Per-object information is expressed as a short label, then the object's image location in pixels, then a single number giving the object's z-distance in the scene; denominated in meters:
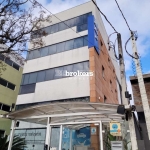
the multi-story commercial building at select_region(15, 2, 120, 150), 13.91
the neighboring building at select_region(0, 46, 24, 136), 16.84
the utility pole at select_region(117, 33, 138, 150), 4.62
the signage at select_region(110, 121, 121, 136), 6.47
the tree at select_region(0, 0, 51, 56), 8.08
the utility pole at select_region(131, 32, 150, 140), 5.10
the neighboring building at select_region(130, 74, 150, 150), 6.75
